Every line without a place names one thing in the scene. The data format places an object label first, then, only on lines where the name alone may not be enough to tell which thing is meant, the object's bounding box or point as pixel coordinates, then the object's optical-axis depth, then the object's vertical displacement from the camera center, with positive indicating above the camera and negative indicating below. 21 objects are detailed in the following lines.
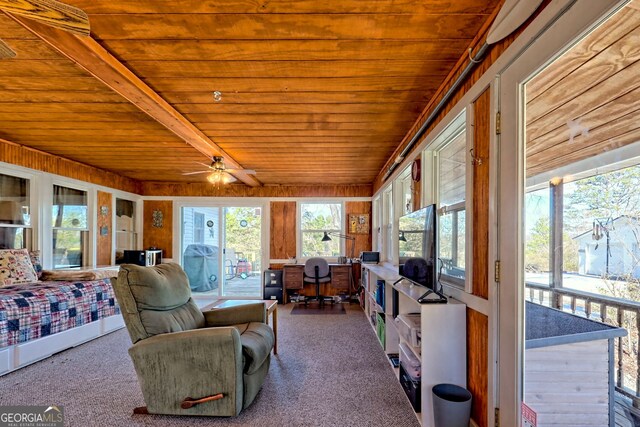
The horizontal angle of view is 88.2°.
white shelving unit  1.93 -0.75
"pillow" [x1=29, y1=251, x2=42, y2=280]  3.94 -0.51
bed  2.93 -0.96
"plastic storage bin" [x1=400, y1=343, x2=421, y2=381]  2.21 -1.00
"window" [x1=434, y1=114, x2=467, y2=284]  2.30 +0.17
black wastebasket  1.72 -1.00
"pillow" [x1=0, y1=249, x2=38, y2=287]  3.50 -0.53
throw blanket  3.90 -0.67
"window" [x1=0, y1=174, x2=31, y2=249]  3.86 +0.08
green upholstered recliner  2.14 -0.91
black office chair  5.69 -0.87
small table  3.26 -0.87
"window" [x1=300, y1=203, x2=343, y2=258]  6.54 -0.15
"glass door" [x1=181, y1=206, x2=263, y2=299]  6.53 -0.59
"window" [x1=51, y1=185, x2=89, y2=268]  4.56 -0.10
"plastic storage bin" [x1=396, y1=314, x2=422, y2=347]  2.14 -0.75
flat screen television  2.14 -0.20
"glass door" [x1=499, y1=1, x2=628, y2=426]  1.03 +0.00
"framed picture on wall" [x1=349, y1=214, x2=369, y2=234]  6.48 -0.07
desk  5.93 -1.03
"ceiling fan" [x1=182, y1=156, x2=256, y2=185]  3.98 +0.60
